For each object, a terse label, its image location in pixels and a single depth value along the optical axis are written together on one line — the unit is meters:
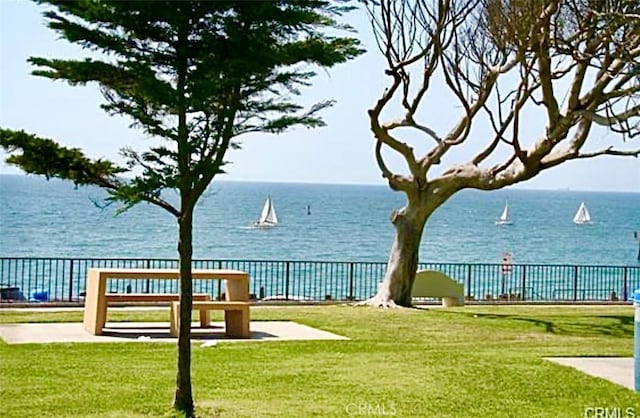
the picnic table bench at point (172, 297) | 13.62
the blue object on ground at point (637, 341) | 9.99
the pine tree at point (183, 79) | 7.69
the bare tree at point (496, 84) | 16.27
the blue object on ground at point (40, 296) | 23.82
